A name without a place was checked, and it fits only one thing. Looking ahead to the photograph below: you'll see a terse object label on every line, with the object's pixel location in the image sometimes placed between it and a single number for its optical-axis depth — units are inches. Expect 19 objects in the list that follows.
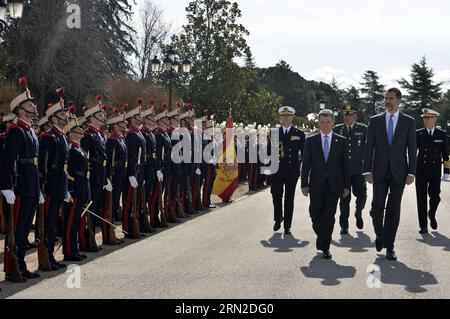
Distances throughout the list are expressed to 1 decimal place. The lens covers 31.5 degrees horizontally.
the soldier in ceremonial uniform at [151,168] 542.0
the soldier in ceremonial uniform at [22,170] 352.8
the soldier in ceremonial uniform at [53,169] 395.9
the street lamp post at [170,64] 1111.8
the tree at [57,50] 1419.8
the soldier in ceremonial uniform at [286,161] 540.1
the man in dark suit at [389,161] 416.5
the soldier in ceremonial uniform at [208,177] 716.7
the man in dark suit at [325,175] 423.2
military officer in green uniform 552.1
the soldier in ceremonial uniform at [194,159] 652.7
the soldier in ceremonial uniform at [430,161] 540.4
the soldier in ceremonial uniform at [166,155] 575.8
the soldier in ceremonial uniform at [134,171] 501.0
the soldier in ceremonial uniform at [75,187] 415.2
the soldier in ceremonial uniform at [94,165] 442.9
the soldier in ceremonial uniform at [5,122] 513.3
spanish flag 801.6
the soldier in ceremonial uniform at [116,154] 485.7
